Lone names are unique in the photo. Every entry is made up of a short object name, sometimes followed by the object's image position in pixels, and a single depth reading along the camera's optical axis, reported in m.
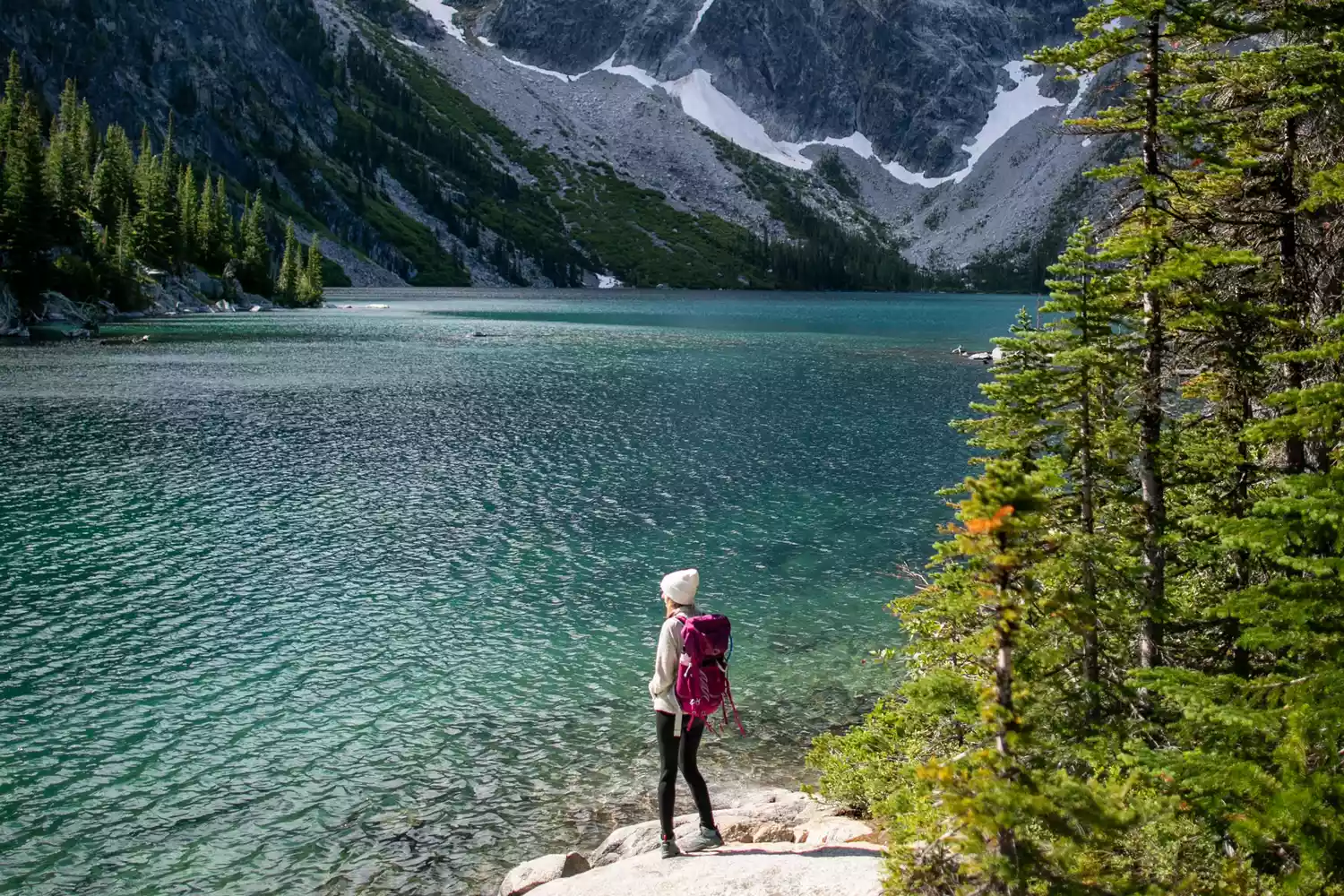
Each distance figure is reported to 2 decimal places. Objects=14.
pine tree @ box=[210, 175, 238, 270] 162.99
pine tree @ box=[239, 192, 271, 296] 169.50
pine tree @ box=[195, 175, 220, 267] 157.62
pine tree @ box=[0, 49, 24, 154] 127.50
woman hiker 11.69
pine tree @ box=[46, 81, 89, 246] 111.88
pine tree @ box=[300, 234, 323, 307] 174.12
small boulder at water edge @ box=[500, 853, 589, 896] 13.45
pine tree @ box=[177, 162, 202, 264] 151.75
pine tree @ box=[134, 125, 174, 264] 140.12
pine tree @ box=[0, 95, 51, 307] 97.81
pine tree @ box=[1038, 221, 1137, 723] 12.77
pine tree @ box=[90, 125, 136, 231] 135.25
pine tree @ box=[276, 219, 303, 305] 172.25
